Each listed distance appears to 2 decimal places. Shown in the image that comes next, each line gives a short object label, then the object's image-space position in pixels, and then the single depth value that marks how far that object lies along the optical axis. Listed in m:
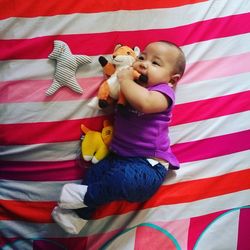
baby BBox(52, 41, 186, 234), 1.04
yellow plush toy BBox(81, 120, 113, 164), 1.13
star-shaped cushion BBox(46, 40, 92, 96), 1.10
